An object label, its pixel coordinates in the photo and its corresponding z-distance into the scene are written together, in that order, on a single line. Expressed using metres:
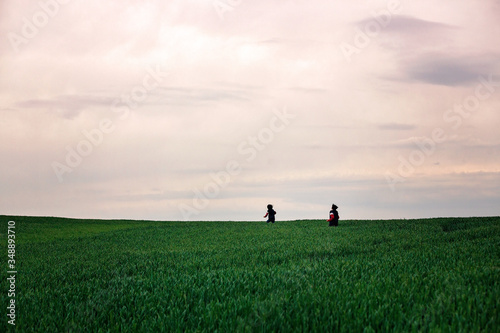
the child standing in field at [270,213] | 32.81
